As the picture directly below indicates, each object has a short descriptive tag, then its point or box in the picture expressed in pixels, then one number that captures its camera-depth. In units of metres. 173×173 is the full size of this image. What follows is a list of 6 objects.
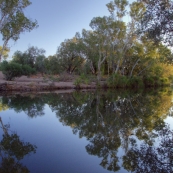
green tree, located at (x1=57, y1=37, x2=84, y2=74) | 44.07
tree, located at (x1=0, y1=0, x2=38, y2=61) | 16.58
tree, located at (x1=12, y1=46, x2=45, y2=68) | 47.44
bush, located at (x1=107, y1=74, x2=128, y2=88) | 31.05
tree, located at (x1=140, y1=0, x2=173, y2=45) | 8.45
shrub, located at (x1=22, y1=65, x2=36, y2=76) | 33.69
